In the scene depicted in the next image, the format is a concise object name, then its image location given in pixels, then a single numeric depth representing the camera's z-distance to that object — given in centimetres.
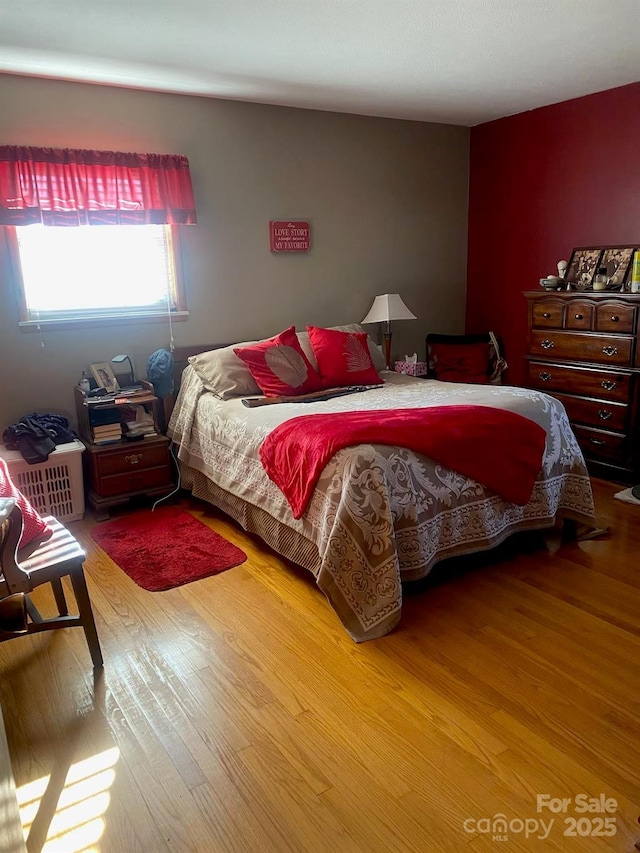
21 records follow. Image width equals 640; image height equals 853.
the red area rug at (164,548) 289
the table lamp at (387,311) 448
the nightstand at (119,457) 349
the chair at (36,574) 181
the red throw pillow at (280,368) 360
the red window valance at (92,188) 333
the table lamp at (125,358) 369
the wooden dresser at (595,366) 369
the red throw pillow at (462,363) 477
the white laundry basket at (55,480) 328
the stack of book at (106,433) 349
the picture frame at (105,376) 364
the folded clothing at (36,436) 328
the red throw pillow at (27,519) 213
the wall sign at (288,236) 427
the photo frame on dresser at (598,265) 391
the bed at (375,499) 237
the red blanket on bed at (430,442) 254
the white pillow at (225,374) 363
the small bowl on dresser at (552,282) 411
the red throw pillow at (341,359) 381
